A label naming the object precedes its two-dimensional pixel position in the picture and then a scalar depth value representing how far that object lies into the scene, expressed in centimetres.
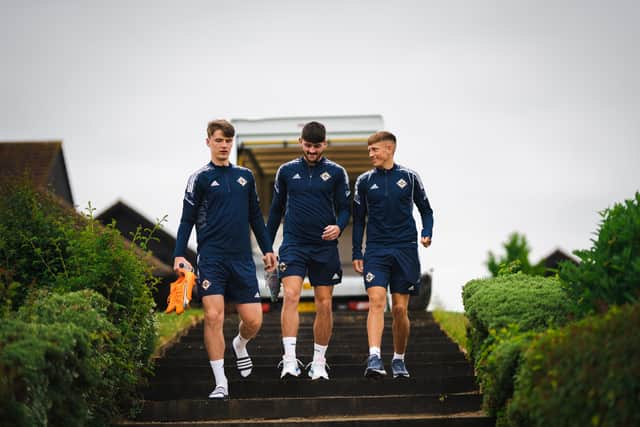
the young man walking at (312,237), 809
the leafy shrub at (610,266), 570
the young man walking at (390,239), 821
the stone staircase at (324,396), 727
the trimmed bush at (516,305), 636
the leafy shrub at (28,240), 764
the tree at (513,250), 3384
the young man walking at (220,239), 759
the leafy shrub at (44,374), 500
